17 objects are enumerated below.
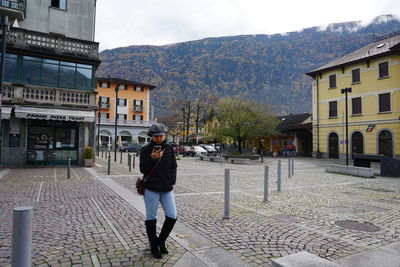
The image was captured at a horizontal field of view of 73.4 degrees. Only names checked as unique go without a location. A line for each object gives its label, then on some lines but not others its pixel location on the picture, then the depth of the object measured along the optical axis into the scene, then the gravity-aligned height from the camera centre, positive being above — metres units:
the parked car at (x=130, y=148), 43.75 -0.85
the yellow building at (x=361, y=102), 27.03 +4.99
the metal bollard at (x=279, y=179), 8.92 -1.20
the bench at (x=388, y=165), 15.38 -1.05
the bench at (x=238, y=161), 23.55 -1.46
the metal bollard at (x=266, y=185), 7.38 -1.12
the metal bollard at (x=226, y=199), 5.77 -1.19
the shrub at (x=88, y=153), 17.34 -0.71
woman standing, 3.70 -0.51
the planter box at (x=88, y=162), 17.17 -1.28
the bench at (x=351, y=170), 14.71 -1.40
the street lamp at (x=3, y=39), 9.28 +3.62
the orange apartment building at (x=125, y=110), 56.03 +7.46
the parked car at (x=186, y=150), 37.88 -0.93
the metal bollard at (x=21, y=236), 2.32 -0.83
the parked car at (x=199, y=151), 35.18 -0.95
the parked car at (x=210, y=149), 41.03 -0.77
